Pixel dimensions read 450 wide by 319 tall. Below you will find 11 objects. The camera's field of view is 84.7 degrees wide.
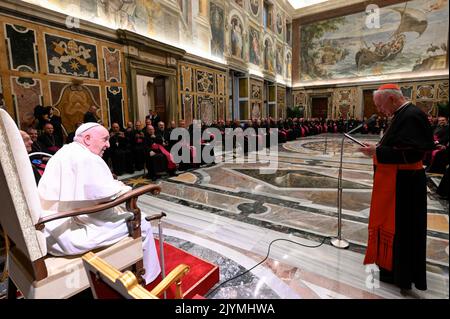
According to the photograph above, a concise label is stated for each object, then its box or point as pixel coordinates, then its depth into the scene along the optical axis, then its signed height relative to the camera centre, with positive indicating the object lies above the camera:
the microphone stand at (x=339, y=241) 2.56 -1.28
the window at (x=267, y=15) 16.27 +7.01
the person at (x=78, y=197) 1.55 -0.46
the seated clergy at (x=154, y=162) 5.52 -0.85
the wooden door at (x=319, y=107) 20.11 +1.09
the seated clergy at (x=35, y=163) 2.48 -0.45
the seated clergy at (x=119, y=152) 5.82 -0.64
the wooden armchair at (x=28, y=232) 1.24 -0.57
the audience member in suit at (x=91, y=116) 5.97 +0.26
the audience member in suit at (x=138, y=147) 6.16 -0.55
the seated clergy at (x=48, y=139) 4.84 -0.23
